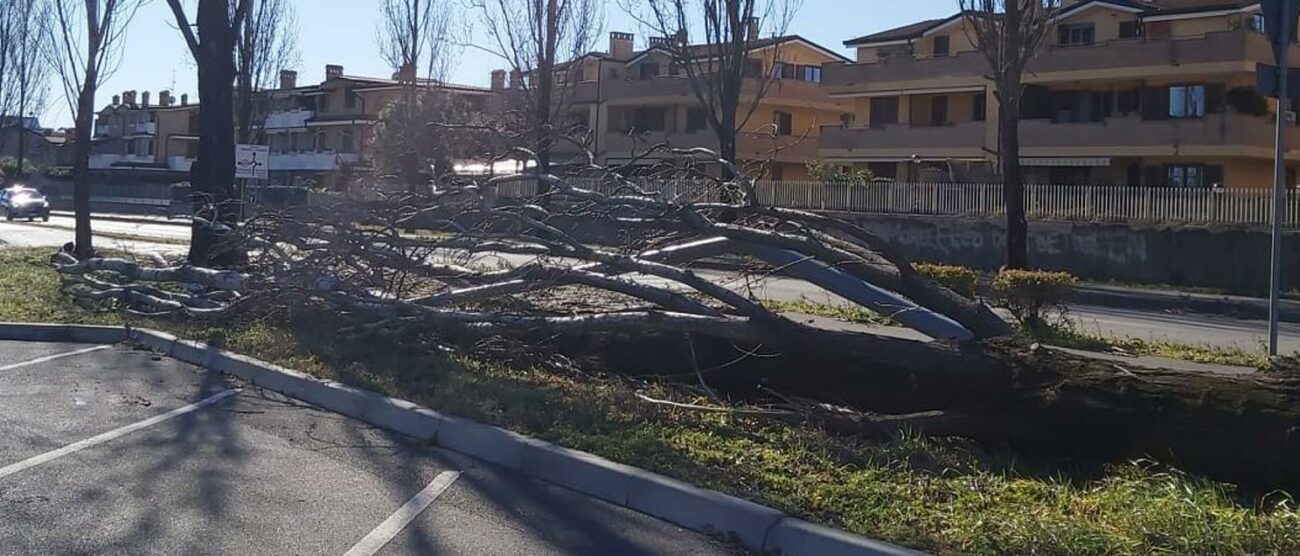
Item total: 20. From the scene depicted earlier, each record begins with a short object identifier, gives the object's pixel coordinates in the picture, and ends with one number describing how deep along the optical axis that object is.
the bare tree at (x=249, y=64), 32.34
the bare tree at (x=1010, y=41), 21.80
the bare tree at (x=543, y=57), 34.84
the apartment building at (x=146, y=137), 86.81
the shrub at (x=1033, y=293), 15.60
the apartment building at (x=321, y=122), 68.76
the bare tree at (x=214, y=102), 18.69
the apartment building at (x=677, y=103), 51.81
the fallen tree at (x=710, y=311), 7.49
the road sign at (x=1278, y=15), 12.80
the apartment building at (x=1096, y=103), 36.56
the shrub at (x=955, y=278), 16.89
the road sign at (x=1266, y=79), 13.07
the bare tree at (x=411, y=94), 43.41
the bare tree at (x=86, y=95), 23.16
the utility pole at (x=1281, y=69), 12.82
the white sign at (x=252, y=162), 25.30
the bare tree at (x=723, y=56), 31.97
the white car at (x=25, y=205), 50.97
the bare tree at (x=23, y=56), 38.25
